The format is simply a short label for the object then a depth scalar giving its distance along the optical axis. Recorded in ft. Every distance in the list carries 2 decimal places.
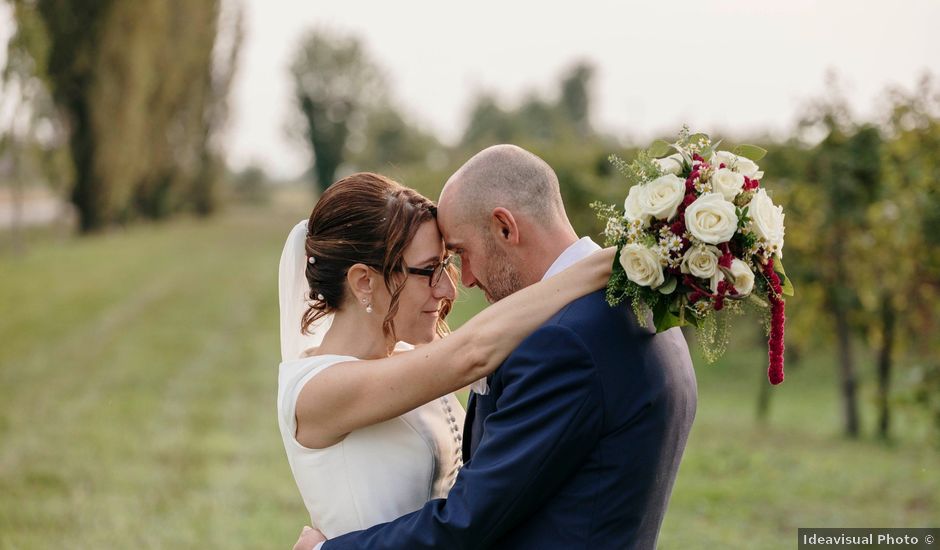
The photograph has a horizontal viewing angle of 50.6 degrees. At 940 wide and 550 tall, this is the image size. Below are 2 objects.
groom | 8.83
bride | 10.04
